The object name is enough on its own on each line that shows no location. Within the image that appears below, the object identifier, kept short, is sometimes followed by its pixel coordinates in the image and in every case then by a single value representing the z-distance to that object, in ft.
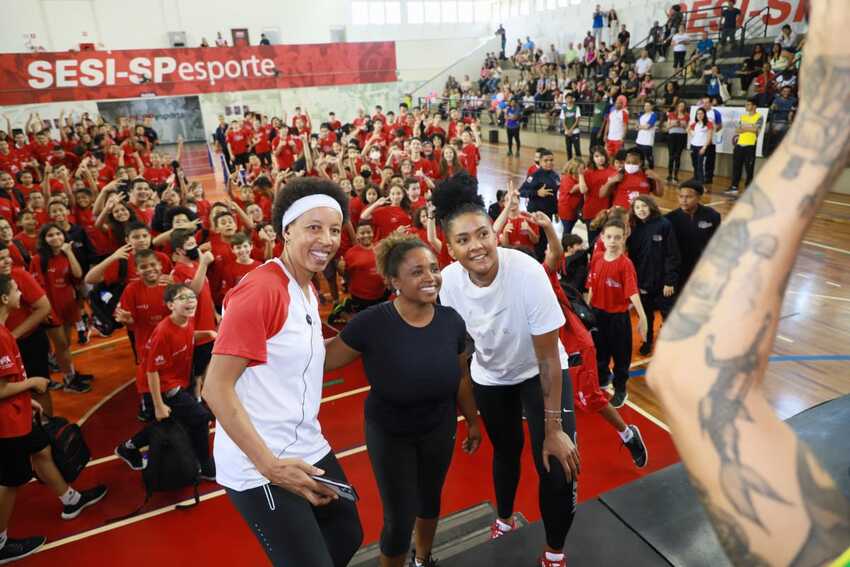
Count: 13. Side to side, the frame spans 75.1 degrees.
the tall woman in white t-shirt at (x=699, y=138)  40.60
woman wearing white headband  6.25
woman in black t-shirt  8.25
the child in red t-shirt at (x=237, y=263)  18.02
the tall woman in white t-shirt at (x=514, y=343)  8.63
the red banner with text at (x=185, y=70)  58.54
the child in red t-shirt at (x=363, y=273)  20.25
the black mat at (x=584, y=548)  8.64
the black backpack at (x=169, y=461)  13.08
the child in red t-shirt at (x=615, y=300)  15.75
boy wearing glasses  12.96
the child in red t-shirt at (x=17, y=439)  11.01
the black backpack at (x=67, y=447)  12.59
